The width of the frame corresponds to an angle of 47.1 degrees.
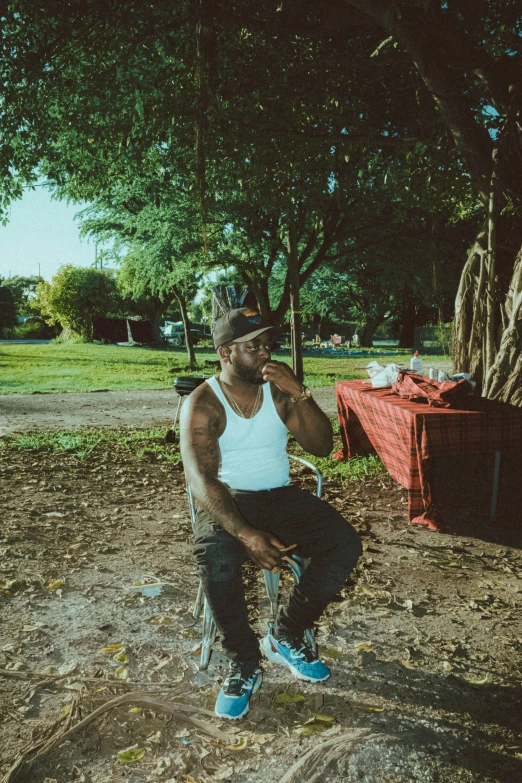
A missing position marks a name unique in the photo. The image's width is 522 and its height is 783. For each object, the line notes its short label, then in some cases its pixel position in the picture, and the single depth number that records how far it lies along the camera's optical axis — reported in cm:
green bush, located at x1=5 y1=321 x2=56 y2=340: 4834
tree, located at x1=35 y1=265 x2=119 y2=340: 3866
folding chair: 302
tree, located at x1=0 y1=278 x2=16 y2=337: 5150
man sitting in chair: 278
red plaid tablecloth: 501
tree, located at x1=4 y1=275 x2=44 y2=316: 7962
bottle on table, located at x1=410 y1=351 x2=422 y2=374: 750
